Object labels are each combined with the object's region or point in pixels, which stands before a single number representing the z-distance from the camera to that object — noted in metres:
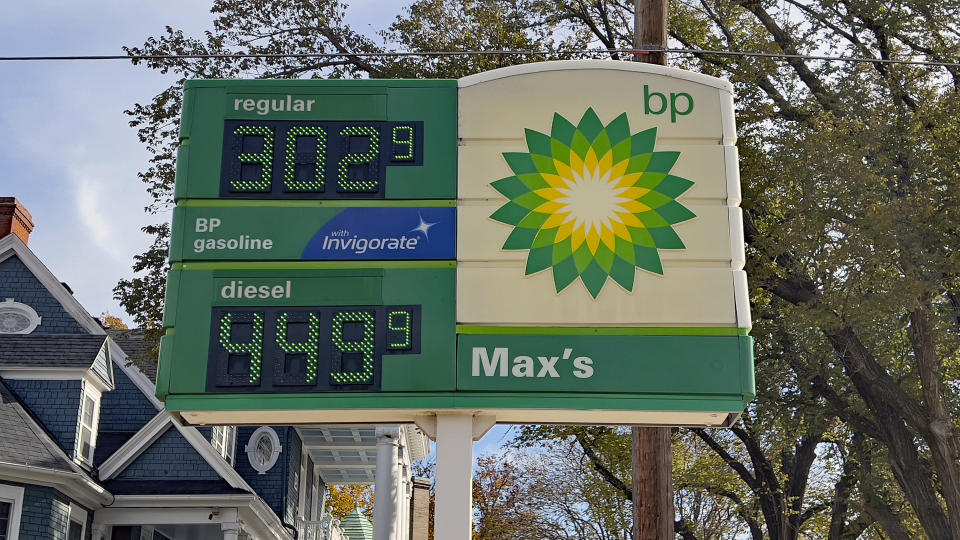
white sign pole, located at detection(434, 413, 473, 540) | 8.46
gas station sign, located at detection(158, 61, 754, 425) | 8.59
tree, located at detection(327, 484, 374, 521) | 51.94
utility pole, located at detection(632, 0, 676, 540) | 11.32
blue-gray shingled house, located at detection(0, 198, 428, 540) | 20.05
